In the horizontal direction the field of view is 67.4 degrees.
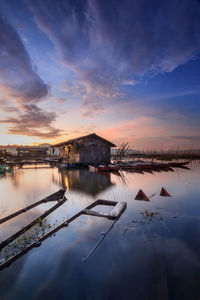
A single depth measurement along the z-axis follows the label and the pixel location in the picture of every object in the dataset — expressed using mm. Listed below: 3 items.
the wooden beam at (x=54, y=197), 7206
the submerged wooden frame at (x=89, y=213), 3494
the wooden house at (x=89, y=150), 26386
